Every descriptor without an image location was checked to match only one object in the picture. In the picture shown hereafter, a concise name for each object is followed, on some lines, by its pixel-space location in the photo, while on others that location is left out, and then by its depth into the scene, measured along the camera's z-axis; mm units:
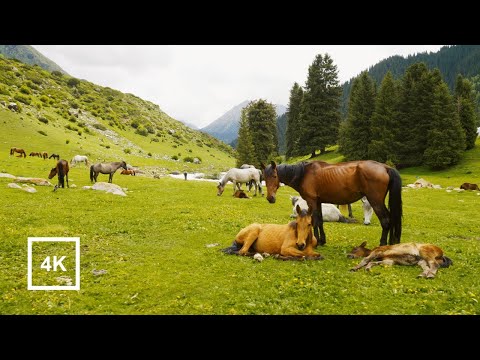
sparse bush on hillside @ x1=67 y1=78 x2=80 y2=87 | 115875
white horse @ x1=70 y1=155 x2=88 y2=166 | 42800
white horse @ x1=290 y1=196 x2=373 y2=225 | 18703
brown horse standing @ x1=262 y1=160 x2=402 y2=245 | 11320
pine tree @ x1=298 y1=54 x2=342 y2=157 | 69500
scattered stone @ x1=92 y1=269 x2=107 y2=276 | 9800
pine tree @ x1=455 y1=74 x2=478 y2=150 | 56331
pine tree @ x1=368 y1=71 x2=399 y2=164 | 56281
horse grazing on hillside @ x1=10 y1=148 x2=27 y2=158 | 40719
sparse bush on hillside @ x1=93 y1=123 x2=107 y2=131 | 81450
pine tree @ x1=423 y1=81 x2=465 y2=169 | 50062
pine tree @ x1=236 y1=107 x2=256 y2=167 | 63312
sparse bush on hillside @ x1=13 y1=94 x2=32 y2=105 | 66312
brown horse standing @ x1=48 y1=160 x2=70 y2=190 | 26188
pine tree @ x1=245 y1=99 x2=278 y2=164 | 70312
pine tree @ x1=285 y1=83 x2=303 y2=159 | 84275
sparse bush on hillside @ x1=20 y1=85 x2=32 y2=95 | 72188
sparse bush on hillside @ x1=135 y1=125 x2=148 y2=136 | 95138
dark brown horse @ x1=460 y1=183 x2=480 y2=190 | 35347
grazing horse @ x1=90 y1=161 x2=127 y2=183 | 31578
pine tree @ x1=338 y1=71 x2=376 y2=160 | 61094
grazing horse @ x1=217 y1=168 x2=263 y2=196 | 29391
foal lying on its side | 9876
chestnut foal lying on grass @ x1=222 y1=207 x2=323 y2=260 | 10953
